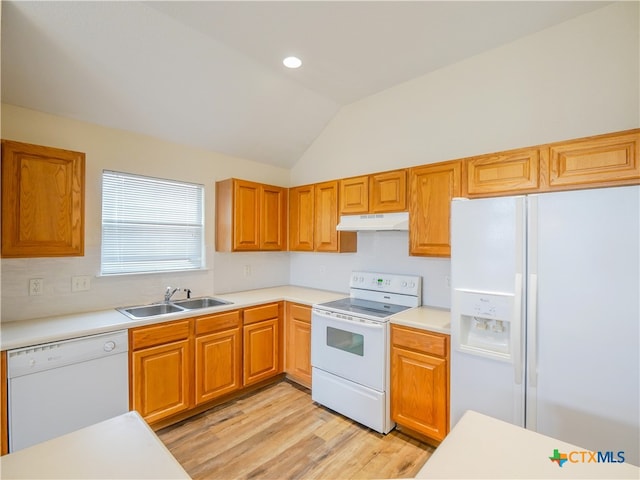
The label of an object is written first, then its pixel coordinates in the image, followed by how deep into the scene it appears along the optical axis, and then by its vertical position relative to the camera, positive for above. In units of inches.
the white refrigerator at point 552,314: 60.4 -15.4
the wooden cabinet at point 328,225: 130.0 +7.0
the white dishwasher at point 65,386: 73.1 -37.1
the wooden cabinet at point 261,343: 119.3 -40.4
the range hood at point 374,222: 106.6 +7.1
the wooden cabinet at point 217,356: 105.8 -40.6
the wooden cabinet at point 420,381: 86.9 -40.4
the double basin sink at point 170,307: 108.3 -24.7
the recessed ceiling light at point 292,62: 102.3 +59.2
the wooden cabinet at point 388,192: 108.9 +17.9
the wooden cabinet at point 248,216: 130.0 +10.8
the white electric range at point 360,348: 97.2 -35.7
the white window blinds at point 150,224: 109.2 +5.9
